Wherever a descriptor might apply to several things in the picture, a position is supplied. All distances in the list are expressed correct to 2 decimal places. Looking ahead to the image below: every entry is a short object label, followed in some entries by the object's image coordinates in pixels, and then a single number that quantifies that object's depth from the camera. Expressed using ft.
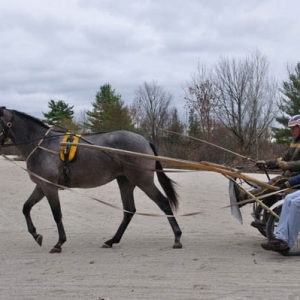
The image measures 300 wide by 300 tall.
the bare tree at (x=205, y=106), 112.78
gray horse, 19.86
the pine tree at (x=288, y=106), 116.98
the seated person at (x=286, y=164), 17.93
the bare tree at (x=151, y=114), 126.11
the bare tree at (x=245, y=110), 105.29
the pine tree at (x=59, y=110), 197.69
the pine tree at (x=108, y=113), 127.89
